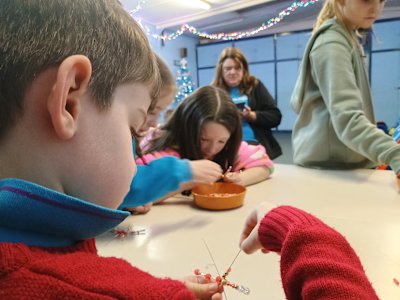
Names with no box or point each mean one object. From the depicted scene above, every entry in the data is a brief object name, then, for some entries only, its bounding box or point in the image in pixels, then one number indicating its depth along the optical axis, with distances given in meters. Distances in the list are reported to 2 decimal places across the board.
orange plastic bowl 0.93
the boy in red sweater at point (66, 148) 0.30
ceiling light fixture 4.36
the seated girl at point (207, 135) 1.28
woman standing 2.21
